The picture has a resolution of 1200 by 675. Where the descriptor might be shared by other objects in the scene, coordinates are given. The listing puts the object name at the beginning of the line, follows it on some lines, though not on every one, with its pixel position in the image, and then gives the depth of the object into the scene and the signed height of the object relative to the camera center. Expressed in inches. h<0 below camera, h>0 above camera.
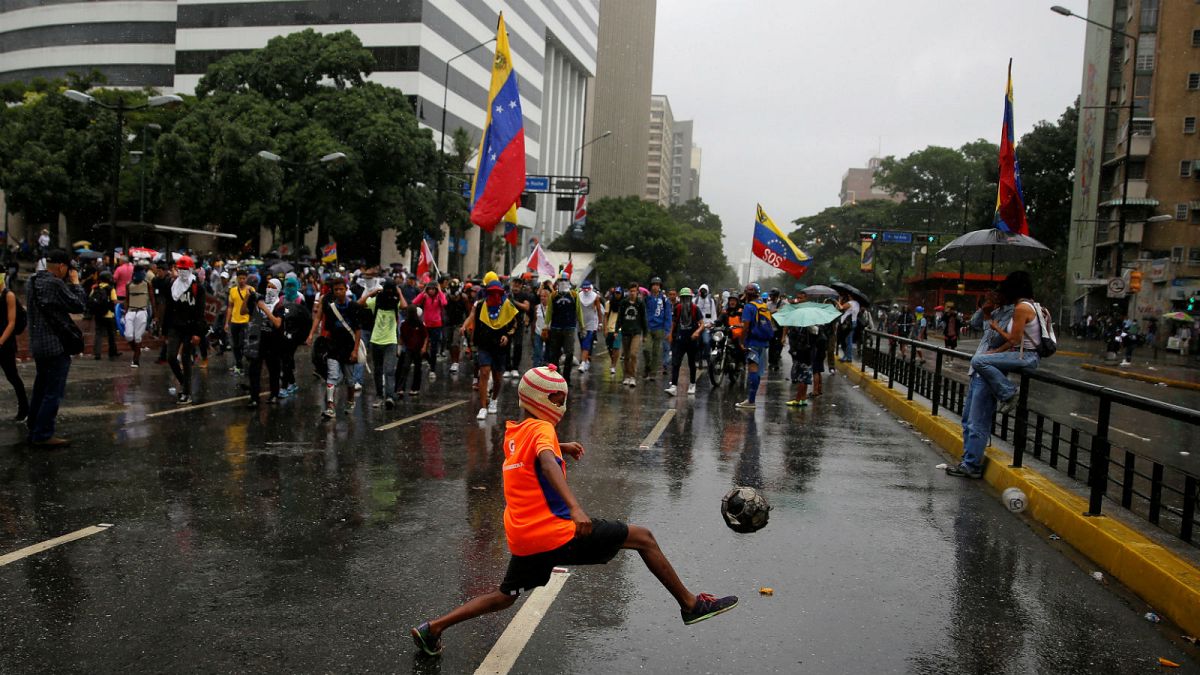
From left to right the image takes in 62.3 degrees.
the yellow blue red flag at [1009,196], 501.4 +50.9
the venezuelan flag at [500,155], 714.8 +84.2
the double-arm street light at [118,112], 945.6 +136.3
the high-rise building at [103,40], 2450.8 +533.9
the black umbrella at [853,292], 783.4 -2.3
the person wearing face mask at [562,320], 629.5 -28.8
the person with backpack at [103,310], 676.1 -40.6
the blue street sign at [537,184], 1804.9 +164.1
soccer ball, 182.4 -41.9
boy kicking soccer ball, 163.5 -41.3
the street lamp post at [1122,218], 1359.5 +117.7
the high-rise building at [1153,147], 2119.8 +343.3
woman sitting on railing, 338.0 -16.5
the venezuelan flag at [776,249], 911.0 +34.0
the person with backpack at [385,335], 499.2 -34.6
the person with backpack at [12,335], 373.4 -33.0
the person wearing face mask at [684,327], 642.8 -30.4
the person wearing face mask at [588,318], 745.0 -31.9
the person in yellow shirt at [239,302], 537.6 -23.7
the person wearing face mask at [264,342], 482.0 -41.2
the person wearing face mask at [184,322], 478.9 -32.2
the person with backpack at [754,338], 566.9 -32.0
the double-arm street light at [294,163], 1318.7 +141.4
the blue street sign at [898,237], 2159.2 +118.6
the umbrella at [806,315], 557.6 -16.2
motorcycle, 697.6 -53.5
